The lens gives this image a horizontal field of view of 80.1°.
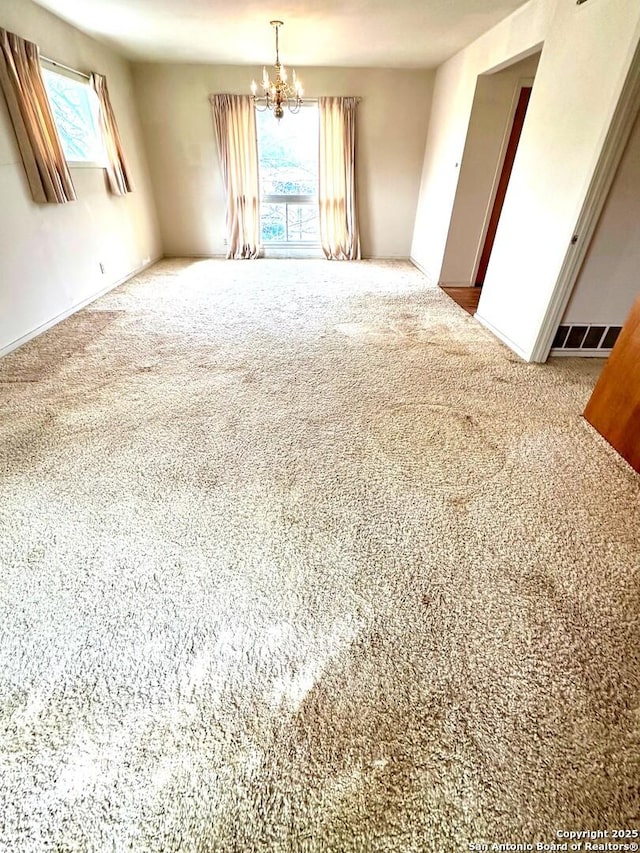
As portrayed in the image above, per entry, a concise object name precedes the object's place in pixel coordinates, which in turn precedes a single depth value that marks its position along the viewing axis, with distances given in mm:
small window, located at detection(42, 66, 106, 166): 3373
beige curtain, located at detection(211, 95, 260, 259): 4943
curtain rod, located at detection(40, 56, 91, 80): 3127
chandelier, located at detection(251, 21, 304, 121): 3797
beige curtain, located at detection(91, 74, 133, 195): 3895
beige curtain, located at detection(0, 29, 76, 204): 2723
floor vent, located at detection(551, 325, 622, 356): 2795
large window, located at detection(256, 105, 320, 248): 5188
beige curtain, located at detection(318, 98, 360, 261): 5012
